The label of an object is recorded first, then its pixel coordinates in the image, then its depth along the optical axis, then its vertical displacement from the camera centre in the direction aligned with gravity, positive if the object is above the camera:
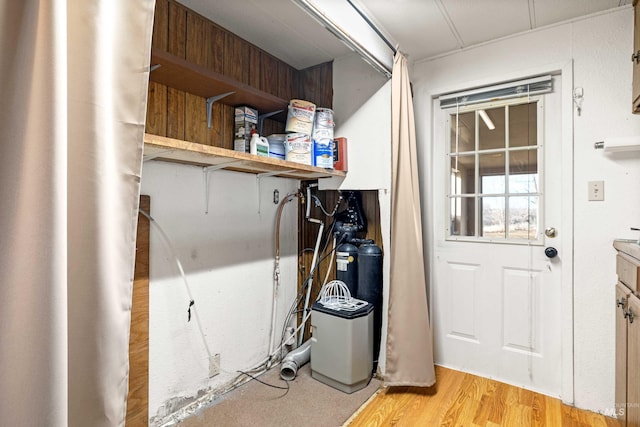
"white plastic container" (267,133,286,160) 2.01 +0.42
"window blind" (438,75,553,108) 2.03 +0.81
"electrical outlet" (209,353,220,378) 2.03 -0.94
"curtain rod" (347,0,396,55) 1.69 +1.06
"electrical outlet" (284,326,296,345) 2.55 -0.95
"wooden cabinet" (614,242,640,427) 1.31 -0.53
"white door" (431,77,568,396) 2.04 -0.18
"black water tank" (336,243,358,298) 2.36 -0.37
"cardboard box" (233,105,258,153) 1.97 +0.55
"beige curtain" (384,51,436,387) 2.03 -0.36
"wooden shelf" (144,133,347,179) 1.32 +0.27
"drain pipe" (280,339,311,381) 2.24 -1.02
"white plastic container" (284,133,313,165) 1.99 +0.40
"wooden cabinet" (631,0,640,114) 1.51 +0.72
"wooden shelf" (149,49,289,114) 1.56 +0.70
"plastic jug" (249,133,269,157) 1.86 +0.39
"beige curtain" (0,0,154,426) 0.56 +0.02
